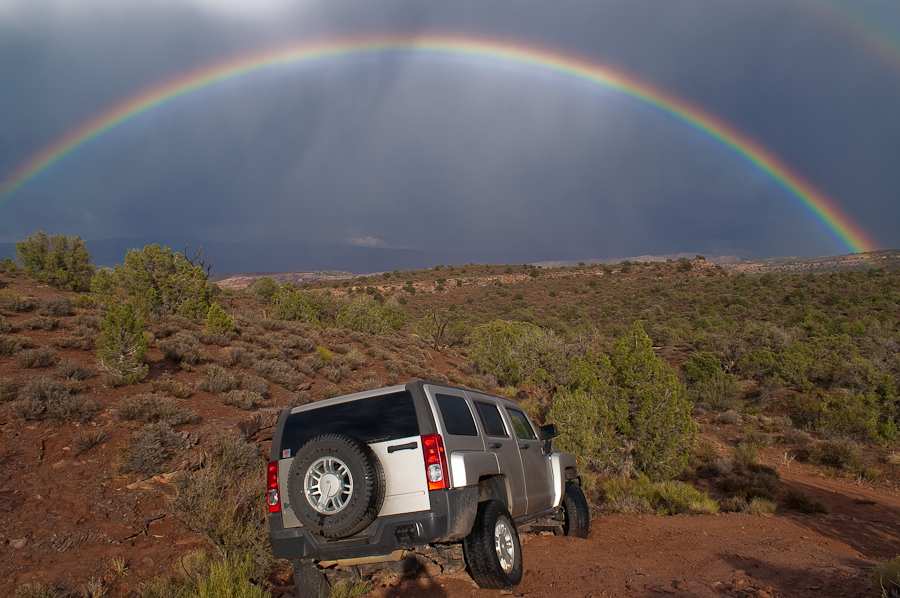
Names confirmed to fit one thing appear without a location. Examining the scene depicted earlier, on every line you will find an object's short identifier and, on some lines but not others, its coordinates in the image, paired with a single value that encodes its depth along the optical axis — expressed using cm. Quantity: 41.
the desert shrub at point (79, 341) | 1302
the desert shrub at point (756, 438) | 2061
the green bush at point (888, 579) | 459
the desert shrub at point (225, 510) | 631
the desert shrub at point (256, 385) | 1309
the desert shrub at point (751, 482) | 1412
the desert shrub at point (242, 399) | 1166
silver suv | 457
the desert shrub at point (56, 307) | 1655
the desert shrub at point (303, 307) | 2947
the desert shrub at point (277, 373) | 1448
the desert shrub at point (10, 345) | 1156
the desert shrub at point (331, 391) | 1438
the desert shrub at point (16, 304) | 1647
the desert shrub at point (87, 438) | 841
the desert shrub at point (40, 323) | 1413
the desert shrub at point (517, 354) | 2502
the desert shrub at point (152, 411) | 963
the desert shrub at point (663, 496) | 1127
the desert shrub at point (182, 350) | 1398
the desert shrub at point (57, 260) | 3325
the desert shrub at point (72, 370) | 1084
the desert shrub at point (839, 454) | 1747
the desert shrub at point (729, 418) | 2359
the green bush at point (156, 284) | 2236
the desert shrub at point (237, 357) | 1495
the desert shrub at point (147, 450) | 826
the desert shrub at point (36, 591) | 514
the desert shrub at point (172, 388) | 1146
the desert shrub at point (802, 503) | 1262
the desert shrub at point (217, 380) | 1224
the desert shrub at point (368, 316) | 3167
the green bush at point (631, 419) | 1473
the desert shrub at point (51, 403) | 888
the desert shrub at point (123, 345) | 1154
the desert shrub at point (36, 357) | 1110
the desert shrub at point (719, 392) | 2641
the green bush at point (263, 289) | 4547
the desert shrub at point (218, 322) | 1766
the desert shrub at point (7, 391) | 927
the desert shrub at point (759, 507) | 1130
